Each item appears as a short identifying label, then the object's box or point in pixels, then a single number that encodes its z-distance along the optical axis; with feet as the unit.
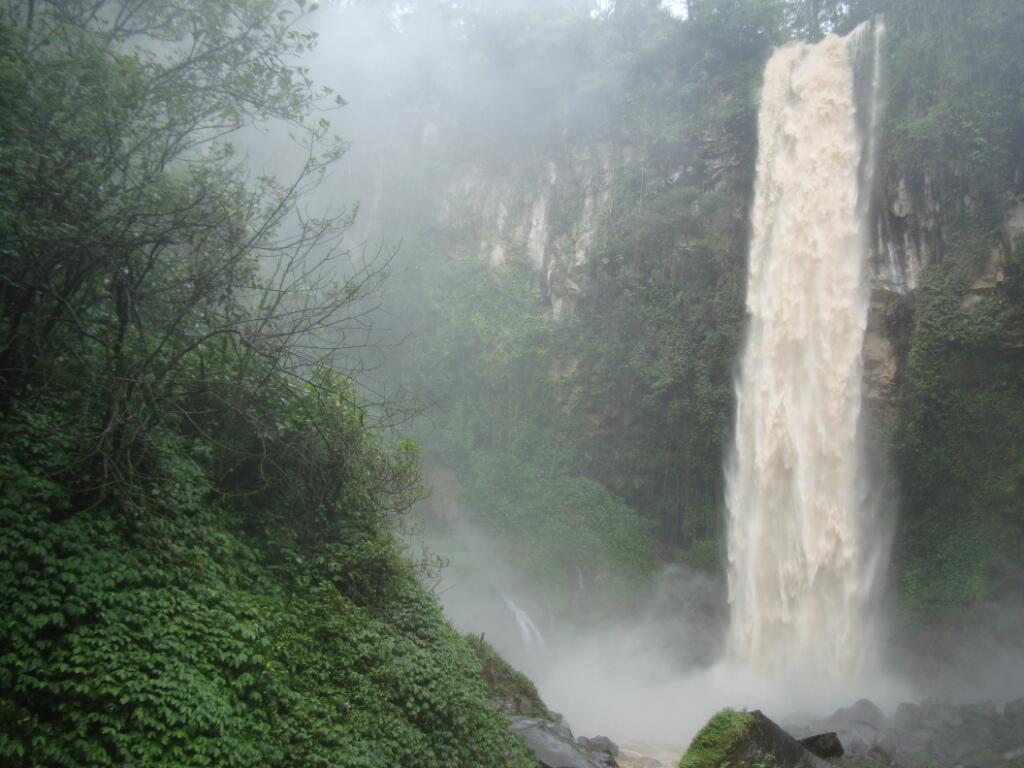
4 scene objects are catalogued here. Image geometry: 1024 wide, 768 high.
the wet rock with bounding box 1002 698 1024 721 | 37.27
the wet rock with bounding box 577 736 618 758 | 31.20
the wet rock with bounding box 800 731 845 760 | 30.04
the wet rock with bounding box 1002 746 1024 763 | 33.14
